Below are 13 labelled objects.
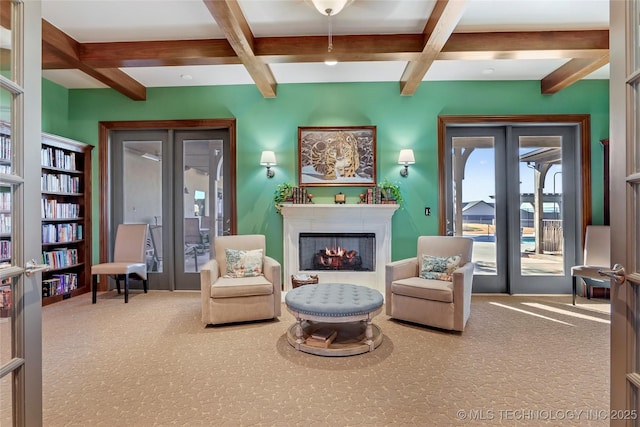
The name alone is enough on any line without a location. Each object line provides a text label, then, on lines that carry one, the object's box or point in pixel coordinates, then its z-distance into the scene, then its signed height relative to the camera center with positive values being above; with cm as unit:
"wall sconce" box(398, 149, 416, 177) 425 +76
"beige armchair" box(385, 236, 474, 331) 302 -74
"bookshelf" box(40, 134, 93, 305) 404 -2
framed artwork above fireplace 450 +83
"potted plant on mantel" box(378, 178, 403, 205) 438 +30
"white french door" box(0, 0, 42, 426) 107 +0
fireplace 439 -38
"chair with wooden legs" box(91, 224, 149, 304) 435 -46
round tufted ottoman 259 -86
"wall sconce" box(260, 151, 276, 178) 431 +77
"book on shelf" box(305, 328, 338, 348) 264 -106
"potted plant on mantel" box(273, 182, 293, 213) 445 +29
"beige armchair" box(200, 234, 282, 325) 320 -76
